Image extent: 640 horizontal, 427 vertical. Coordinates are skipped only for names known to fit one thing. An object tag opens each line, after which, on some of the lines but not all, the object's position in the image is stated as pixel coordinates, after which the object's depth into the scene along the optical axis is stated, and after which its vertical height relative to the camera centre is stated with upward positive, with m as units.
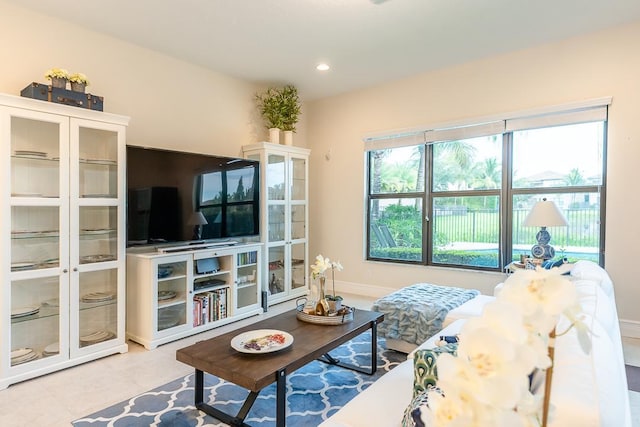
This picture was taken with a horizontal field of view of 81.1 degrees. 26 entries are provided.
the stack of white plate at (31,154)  2.68 +0.40
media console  3.29 -0.78
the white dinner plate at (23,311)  2.67 -0.75
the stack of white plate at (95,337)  2.97 -1.05
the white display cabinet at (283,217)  4.52 -0.08
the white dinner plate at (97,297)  3.06 -0.73
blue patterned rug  2.14 -1.20
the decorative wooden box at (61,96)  2.73 +0.86
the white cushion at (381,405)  1.38 -0.77
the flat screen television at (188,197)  3.30 +0.13
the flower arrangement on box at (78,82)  2.91 +1.00
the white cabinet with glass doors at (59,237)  2.61 -0.21
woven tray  2.51 -0.73
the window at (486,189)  3.72 +0.28
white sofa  0.82 -0.42
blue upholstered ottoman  2.82 -0.78
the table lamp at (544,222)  3.24 -0.07
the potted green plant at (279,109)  4.74 +1.30
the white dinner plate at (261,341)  2.04 -0.75
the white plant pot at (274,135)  4.72 +0.96
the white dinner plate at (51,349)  2.78 -1.05
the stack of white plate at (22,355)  2.62 -1.05
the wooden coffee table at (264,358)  1.84 -0.79
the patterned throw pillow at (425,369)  1.28 -0.54
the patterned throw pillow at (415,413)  1.09 -0.61
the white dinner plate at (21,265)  2.63 -0.41
